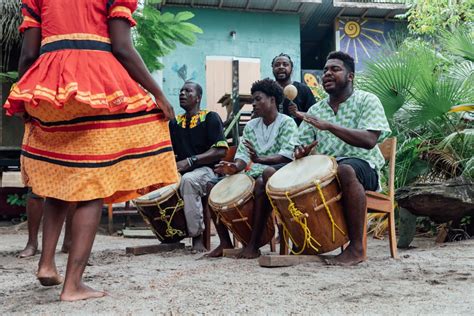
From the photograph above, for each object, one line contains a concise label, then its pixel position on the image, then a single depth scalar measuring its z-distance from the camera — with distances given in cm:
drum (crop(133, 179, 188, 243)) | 455
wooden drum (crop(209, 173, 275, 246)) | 397
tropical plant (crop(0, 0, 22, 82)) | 786
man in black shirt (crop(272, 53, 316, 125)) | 511
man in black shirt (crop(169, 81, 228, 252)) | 450
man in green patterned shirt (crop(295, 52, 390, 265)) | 334
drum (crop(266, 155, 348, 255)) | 325
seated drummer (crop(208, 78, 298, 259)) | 395
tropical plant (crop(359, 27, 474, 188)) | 520
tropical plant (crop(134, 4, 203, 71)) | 743
